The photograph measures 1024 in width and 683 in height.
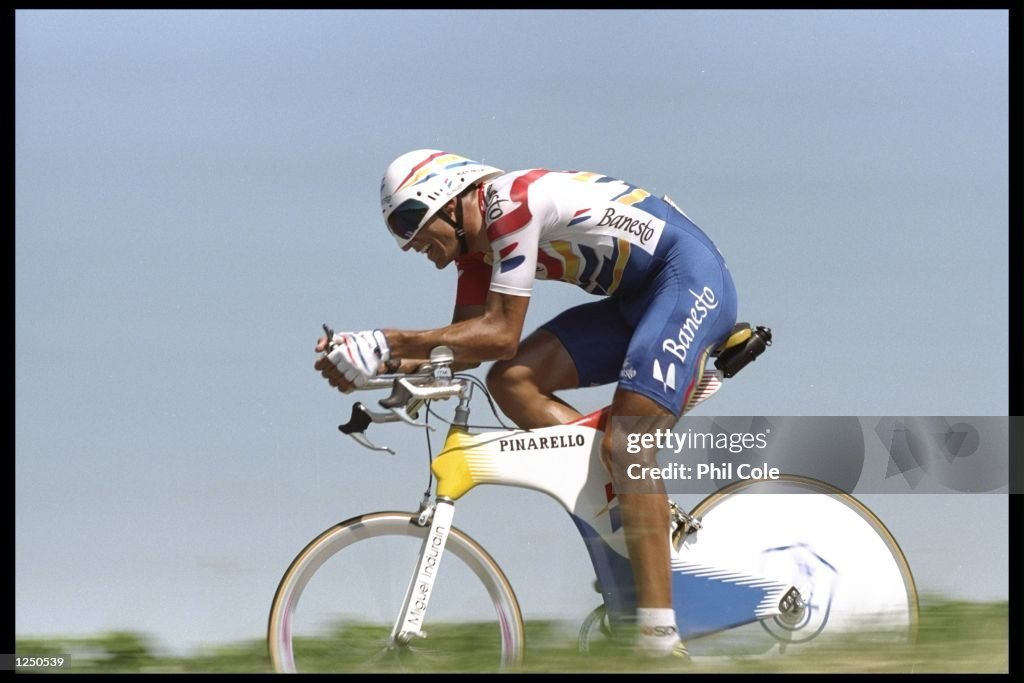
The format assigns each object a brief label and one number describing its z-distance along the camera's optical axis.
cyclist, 8.89
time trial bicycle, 8.82
